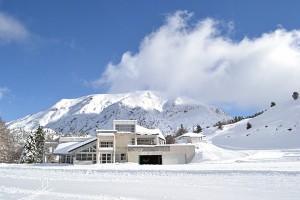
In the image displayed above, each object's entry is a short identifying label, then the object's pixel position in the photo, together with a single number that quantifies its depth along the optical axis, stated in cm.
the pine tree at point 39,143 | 4664
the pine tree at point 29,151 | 4441
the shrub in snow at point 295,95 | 6804
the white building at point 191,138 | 4683
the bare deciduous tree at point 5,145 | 4520
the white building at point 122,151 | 3569
